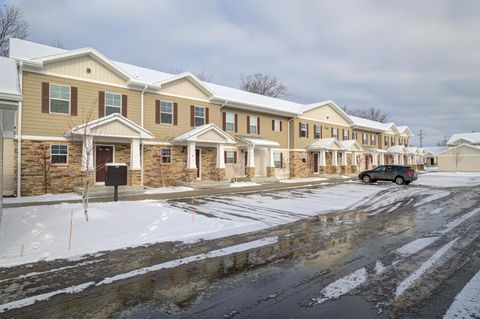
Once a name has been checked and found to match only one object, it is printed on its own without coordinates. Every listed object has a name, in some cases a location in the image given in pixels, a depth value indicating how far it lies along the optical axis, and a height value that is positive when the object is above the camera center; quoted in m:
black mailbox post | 11.70 -0.33
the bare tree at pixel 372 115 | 76.44 +13.16
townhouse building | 14.58 +2.57
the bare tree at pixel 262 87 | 49.78 +13.51
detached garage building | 46.47 +0.92
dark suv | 23.32 -0.81
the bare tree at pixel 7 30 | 25.08 +12.04
